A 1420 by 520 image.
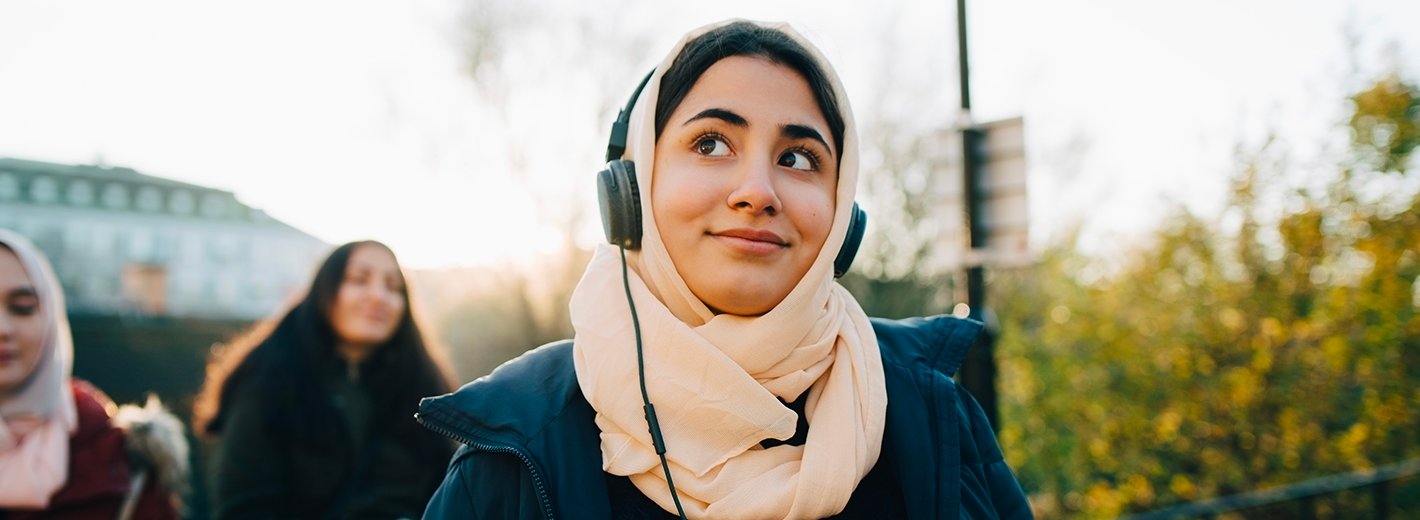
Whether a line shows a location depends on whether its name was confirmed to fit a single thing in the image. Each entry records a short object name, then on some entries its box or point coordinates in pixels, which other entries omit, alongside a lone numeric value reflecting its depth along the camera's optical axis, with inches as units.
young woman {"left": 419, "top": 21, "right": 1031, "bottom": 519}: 47.9
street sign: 177.6
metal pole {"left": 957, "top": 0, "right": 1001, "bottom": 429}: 166.7
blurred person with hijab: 94.0
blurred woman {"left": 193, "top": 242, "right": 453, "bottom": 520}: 100.2
